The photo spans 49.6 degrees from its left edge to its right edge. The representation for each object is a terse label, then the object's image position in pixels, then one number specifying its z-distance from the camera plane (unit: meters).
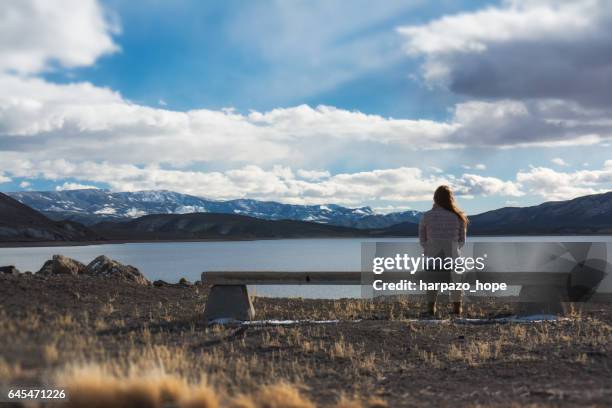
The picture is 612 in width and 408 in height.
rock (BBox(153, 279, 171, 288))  16.89
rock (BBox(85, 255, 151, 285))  17.44
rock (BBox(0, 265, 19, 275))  13.80
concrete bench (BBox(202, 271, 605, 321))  11.02
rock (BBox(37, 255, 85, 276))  16.72
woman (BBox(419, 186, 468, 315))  11.09
